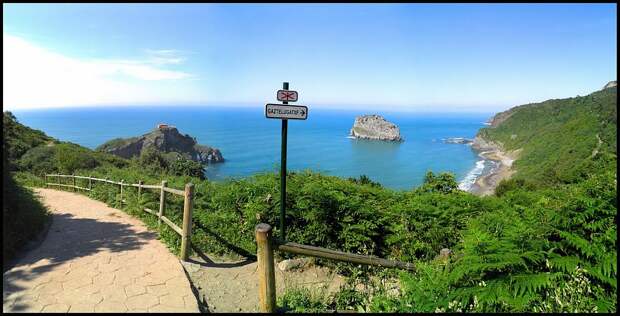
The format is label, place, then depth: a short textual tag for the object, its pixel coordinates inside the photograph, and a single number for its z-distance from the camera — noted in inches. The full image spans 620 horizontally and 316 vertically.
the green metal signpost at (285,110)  183.8
